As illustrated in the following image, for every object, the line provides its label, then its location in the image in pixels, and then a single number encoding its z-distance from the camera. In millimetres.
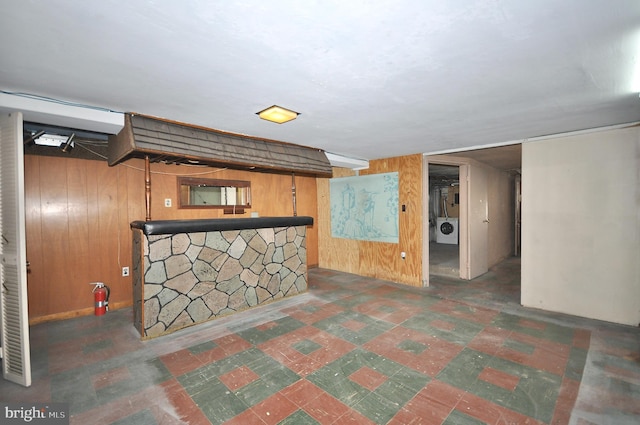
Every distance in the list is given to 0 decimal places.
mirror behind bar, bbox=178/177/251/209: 4457
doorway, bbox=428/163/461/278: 7543
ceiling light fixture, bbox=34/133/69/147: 3209
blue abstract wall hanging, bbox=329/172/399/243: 5277
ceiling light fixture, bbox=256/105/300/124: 2619
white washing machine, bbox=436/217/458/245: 9188
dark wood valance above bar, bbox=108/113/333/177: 2768
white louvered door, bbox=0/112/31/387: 2217
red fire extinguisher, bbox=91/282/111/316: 3728
